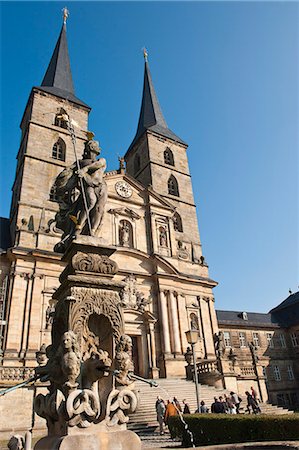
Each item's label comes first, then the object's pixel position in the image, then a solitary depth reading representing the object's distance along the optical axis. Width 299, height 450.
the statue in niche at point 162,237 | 26.88
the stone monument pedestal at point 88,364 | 3.52
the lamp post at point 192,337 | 13.63
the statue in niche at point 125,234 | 24.89
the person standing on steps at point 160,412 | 12.74
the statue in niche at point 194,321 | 25.00
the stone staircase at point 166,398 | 13.76
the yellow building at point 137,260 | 19.39
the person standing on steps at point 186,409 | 14.28
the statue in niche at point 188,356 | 21.05
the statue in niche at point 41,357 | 14.05
